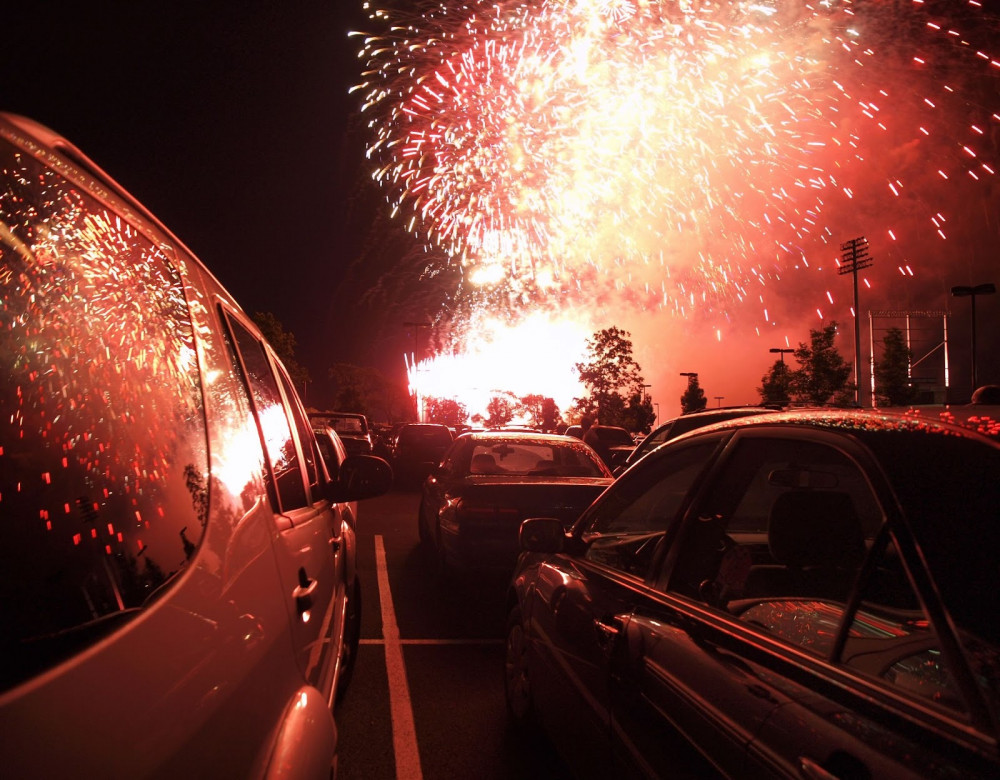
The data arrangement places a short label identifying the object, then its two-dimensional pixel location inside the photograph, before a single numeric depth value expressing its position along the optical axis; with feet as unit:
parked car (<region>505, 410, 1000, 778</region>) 4.98
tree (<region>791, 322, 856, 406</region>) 183.52
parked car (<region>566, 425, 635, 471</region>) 46.91
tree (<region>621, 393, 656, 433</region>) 197.26
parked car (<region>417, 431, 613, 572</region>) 24.57
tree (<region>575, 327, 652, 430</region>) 186.60
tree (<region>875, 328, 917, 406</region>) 183.69
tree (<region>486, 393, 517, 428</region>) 272.31
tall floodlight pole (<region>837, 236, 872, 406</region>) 151.12
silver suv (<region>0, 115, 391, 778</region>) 3.45
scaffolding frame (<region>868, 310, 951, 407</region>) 149.89
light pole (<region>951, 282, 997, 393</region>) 133.80
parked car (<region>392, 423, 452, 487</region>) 60.47
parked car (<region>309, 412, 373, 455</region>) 77.92
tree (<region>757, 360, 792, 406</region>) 229.21
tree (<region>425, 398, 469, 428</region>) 275.39
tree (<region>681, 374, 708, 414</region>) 288.71
